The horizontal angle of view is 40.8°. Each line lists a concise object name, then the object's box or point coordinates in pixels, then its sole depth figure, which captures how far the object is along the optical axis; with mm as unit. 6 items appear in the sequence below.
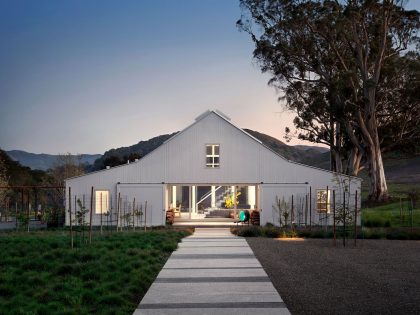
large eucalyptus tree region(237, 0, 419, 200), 34906
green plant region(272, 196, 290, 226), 27634
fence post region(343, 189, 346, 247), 19203
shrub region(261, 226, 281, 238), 21641
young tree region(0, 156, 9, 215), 41166
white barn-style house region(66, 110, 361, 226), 28453
